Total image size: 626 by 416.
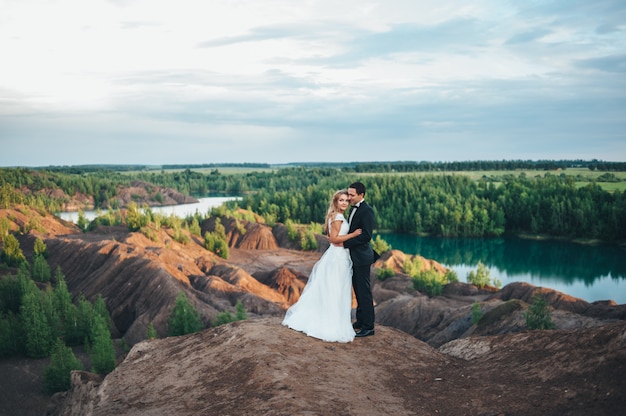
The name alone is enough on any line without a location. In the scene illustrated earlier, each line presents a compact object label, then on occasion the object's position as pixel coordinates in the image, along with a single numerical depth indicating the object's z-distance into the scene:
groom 10.07
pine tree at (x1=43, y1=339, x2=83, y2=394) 23.70
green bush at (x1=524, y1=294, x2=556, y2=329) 18.95
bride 10.62
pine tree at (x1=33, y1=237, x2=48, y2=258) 42.66
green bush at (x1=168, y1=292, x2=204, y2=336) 27.69
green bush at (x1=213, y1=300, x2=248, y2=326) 25.81
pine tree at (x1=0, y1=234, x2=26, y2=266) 42.09
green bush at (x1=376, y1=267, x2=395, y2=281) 49.73
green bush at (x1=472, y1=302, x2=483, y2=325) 26.92
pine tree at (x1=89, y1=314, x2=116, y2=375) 23.53
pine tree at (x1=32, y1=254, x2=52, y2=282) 38.75
